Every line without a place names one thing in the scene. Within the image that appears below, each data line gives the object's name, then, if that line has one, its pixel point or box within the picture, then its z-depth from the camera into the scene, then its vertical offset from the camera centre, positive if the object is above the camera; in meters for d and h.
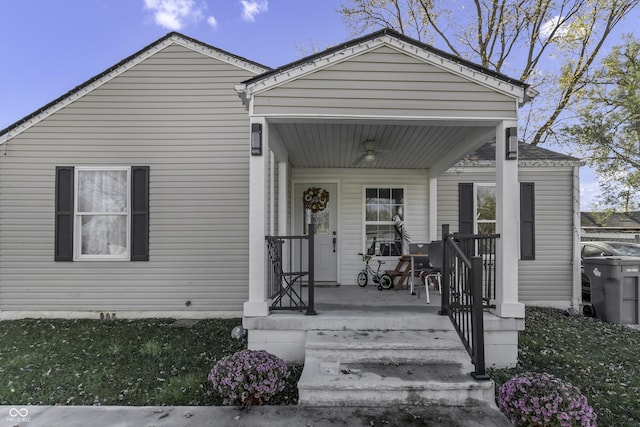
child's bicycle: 5.76 -1.01
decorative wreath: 6.67 +0.40
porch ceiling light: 5.02 +0.94
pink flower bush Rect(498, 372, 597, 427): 2.28 -1.27
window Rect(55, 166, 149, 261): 5.59 +0.10
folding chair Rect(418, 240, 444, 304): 4.37 -0.48
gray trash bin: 5.73 -1.20
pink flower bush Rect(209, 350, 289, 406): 2.69 -1.29
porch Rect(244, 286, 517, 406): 2.73 -1.28
